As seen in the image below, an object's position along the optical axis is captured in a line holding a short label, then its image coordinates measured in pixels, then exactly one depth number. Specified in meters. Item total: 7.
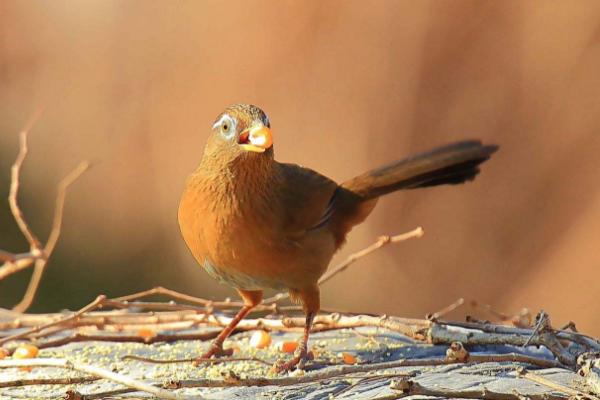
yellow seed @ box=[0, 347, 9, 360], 6.91
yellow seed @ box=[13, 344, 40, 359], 6.87
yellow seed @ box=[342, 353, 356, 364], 6.87
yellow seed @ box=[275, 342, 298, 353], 7.33
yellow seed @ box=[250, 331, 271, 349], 7.48
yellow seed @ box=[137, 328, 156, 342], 7.48
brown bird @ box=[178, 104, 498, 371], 7.04
